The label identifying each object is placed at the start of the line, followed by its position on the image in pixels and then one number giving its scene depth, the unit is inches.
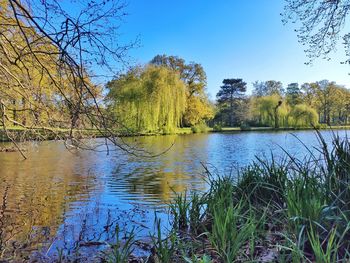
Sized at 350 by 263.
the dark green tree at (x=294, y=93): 2421.3
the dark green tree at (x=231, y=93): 2554.1
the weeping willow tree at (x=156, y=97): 1259.8
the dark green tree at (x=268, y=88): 2961.9
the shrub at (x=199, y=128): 1629.6
